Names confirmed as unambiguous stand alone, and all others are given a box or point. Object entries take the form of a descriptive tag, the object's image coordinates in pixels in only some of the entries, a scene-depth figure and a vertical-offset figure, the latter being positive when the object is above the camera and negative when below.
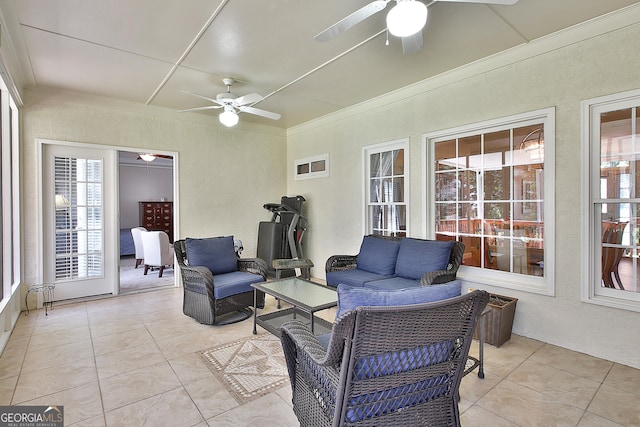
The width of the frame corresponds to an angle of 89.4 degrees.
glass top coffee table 2.73 -0.79
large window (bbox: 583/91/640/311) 2.66 +0.09
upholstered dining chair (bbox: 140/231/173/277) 5.79 -0.69
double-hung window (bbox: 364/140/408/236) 4.45 +0.31
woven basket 2.94 -1.05
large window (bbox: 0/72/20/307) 3.46 +0.19
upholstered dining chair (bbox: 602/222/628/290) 2.75 -0.37
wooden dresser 9.12 -0.12
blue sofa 3.37 -0.62
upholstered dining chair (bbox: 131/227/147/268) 6.27 -0.63
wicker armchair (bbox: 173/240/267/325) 3.41 -0.97
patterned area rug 2.31 -1.25
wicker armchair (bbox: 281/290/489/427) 1.27 -0.67
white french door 4.28 -0.10
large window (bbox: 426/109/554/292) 3.19 +0.17
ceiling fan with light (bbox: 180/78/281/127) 3.75 +1.29
